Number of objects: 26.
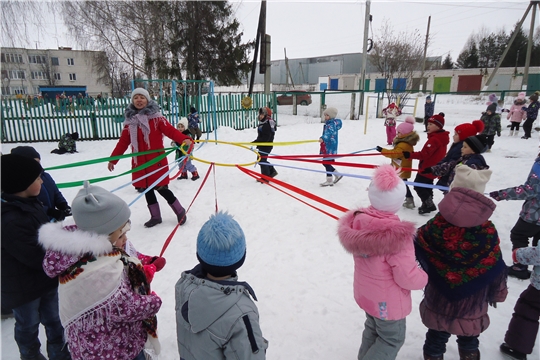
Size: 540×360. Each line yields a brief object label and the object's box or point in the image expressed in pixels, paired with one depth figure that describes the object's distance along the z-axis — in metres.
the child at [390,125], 11.38
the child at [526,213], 3.15
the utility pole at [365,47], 17.11
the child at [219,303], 1.42
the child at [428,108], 14.53
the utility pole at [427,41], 27.32
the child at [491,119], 10.16
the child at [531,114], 11.06
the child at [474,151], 3.64
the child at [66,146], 10.43
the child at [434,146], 4.75
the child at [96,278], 1.50
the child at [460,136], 4.34
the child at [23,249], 1.92
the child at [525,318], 2.30
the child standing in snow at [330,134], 6.95
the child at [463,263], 1.94
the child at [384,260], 1.90
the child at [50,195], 2.72
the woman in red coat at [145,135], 4.37
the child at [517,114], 11.57
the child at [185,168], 7.35
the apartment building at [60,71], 41.88
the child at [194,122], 10.26
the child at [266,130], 7.44
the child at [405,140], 5.21
